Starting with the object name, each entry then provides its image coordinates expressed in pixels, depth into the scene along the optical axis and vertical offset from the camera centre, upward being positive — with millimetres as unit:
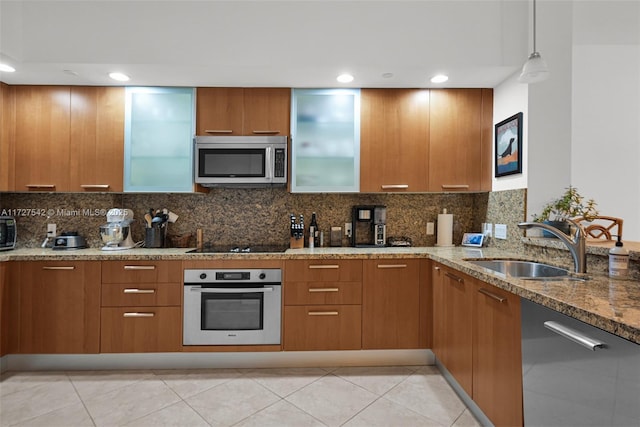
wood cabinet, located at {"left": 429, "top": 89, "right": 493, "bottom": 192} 2865 +637
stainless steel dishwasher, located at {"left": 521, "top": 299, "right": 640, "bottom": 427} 954 -510
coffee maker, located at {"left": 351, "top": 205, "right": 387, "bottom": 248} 3000 -43
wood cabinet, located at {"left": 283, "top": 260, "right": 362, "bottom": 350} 2551 -687
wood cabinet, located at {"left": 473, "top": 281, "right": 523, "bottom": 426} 1460 -667
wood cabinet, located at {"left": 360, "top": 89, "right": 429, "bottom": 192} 2852 +674
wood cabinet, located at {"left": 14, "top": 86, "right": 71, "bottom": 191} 2742 +619
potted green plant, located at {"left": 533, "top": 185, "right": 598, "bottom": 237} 2215 +65
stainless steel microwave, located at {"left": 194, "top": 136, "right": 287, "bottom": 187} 2762 +467
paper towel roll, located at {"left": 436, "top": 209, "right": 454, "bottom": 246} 3059 -100
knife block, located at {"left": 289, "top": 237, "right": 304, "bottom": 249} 2865 -231
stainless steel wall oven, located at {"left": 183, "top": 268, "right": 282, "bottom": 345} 2516 -698
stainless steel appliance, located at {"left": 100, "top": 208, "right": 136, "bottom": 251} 2811 -145
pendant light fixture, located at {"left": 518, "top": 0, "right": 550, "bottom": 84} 1864 +851
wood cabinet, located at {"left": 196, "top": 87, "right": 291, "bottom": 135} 2809 +878
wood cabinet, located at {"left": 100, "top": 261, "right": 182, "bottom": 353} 2498 -708
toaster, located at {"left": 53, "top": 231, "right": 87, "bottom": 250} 2789 -251
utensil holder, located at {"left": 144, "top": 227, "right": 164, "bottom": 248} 2912 -215
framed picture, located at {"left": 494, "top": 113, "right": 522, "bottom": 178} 2469 +576
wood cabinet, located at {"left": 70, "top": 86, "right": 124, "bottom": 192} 2773 +628
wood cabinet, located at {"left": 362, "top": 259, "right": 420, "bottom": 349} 2572 -678
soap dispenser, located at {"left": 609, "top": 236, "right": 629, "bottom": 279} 1580 -197
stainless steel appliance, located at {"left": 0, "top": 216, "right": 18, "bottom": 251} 2646 -174
